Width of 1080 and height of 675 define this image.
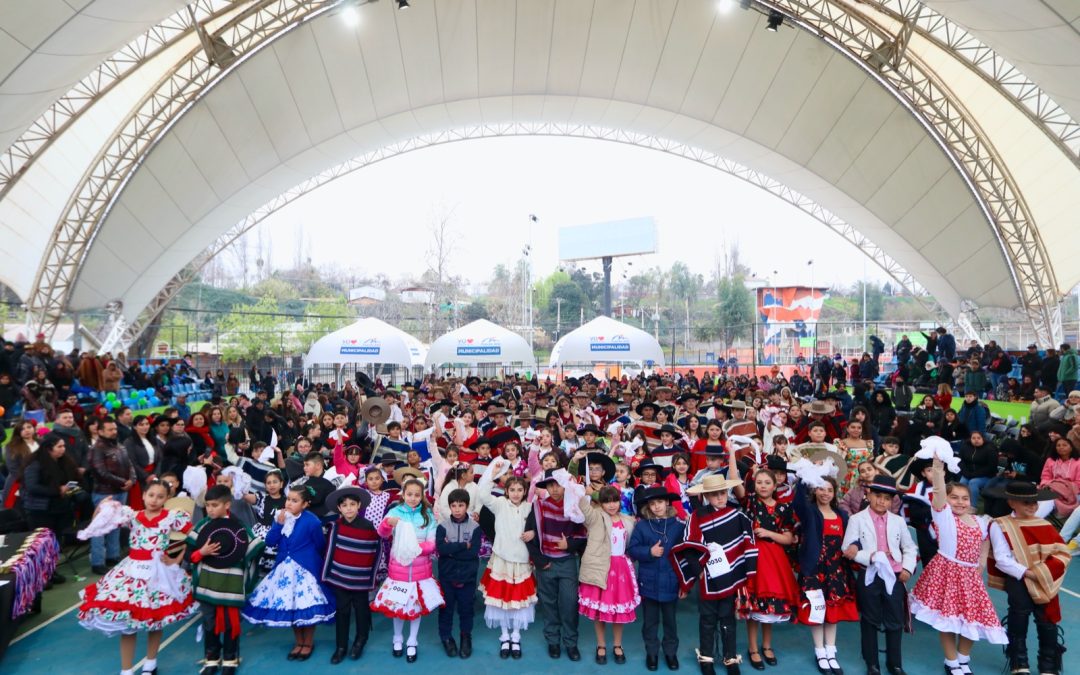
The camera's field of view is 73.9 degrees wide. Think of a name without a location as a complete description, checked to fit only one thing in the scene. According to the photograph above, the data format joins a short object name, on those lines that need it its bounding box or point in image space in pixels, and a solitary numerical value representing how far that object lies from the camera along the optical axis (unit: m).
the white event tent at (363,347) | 17.11
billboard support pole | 43.62
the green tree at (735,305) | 49.44
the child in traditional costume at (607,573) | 4.95
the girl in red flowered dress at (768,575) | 4.82
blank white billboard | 53.81
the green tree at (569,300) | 55.84
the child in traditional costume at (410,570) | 5.02
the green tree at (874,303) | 58.56
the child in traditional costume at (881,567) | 4.63
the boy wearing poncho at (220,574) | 4.68
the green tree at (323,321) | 41.35
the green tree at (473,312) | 51.71
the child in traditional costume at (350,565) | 5.00
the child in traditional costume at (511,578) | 5.13
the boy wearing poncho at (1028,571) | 4.54
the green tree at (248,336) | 38.25
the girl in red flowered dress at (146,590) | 4.55
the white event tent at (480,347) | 17.84
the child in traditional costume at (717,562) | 4.73
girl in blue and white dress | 4.87
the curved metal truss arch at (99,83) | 16.08
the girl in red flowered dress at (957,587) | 4.58
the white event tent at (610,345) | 17.56
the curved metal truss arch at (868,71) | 17.11
